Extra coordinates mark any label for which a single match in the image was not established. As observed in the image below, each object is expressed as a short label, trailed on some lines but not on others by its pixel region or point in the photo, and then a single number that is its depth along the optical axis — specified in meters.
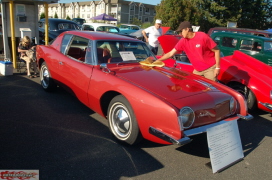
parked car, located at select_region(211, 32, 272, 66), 7.72
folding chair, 7.05
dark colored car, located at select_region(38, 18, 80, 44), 11.62
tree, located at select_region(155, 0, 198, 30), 26.23
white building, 58.22
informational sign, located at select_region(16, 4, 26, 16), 7.67
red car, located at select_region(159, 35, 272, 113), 4.55
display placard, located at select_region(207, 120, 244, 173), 2.76
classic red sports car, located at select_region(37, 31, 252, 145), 2.72
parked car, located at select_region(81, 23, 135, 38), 15.21
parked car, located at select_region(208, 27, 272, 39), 10.39
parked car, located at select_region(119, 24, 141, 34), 24.91
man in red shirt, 4.07
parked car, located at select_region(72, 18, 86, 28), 31.04
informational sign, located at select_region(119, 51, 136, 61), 4.11
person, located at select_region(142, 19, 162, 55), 7.54
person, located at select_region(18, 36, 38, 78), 6.64
